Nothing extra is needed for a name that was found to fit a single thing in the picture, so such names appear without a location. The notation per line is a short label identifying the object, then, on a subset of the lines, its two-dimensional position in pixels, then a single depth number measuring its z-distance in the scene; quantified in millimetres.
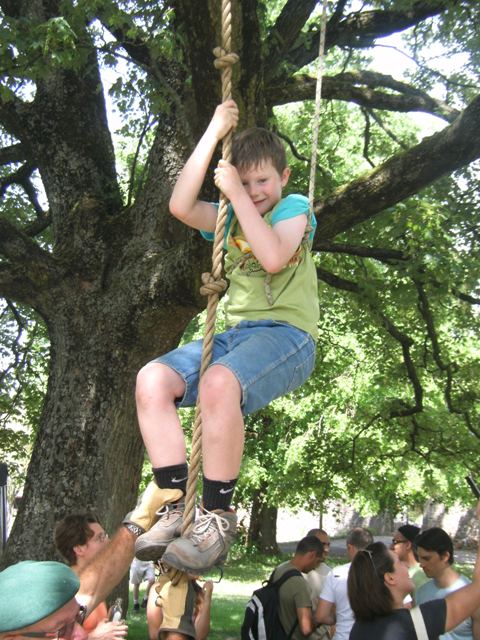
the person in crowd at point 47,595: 2713
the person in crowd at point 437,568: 5141
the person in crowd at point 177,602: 2967
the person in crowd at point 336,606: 5576
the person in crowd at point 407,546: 6227
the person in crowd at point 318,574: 6527
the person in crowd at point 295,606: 5715
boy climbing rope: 2873
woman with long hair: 3625
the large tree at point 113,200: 6137
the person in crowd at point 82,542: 4234
